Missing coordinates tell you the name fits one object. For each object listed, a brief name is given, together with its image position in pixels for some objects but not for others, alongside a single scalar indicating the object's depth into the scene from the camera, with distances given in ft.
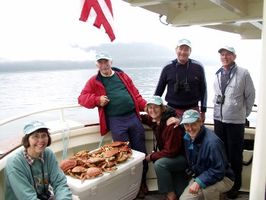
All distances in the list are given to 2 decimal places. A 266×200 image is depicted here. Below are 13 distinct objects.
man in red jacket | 9.30
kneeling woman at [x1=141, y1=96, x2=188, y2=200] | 8.50
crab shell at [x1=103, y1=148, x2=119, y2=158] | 8.04
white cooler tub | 7.14
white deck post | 3.44
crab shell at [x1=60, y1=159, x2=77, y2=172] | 7.60
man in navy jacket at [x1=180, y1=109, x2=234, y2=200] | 7.35
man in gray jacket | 8.50
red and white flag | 8.47
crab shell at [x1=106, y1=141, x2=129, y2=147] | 8.60
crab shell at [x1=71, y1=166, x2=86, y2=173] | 7.41
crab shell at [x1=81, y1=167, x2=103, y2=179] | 7.30
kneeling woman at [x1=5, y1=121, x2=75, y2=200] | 6.07
